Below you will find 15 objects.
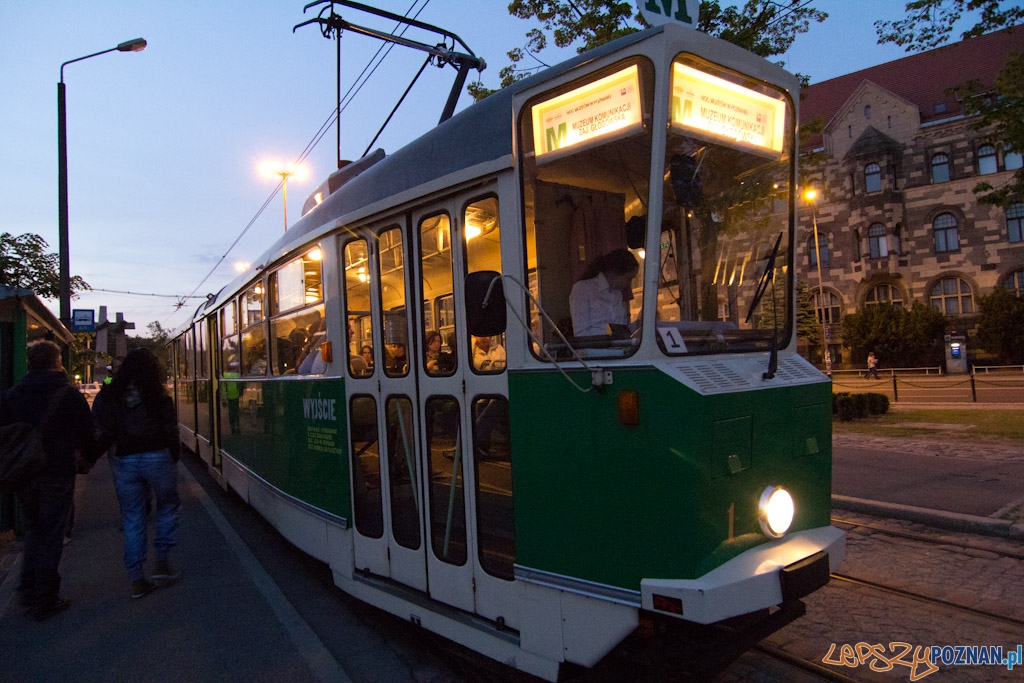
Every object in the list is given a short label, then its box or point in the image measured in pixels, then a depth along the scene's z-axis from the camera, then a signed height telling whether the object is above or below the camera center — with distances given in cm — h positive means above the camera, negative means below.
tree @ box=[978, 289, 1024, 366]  3361 +65
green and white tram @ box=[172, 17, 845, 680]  296 -9
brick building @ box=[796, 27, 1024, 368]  3734 +819
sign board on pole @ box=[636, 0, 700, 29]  338 +179
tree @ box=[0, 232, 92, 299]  1435 +259
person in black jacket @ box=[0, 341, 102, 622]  516 -64
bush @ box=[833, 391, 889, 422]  1478 -132
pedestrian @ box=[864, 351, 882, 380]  3469 -109
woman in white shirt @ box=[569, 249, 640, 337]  330 +32
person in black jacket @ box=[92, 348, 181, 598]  555 -57
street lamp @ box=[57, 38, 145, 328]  1292 +332
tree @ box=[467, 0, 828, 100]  1166 +590
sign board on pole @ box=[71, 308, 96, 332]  1618 +143
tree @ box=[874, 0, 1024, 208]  1001 +393
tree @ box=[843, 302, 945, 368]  3694 +48
